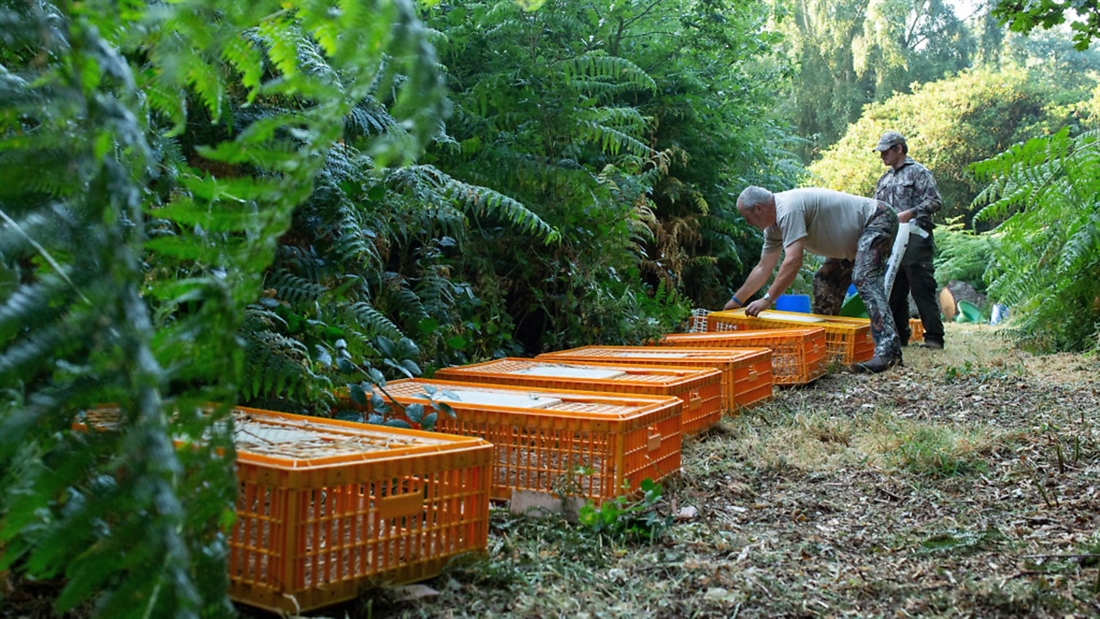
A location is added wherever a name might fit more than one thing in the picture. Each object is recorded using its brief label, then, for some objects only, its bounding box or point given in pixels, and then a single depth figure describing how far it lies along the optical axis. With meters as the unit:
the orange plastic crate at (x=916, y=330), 7.80
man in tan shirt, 5.42
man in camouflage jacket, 6.73
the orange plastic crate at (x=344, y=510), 1.49
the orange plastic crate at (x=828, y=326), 5.43
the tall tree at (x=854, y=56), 23.02
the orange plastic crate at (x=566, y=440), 2.21
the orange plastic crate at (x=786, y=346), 4.66
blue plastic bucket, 7.51
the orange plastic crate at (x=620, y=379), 2.99
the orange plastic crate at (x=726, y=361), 3.65
